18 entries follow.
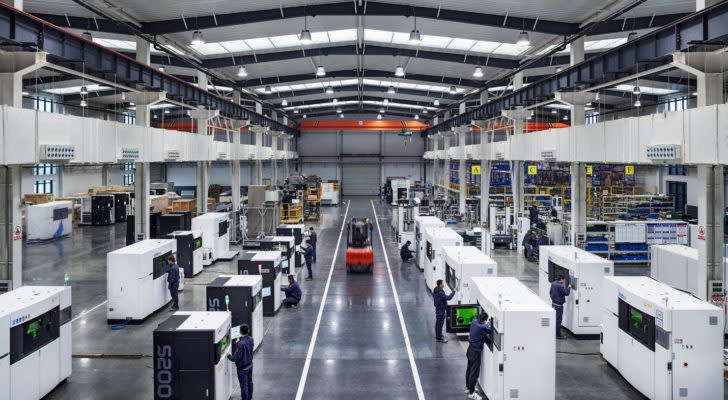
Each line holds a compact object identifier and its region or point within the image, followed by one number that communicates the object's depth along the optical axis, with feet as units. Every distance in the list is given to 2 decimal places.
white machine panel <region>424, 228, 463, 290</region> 52.60
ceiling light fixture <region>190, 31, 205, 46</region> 51.63
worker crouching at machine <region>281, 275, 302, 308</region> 48.83
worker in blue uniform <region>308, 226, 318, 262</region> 68.00
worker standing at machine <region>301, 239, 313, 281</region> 61.41
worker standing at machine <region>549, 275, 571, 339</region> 38.78
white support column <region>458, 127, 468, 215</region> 106.25
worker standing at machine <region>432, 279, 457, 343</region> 39.65
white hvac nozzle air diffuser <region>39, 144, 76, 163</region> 34.01
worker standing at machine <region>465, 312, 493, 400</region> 29.53
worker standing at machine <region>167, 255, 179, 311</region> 48.19
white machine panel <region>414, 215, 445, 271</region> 64.39
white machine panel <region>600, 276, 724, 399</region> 27.73
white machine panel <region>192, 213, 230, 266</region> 68.18
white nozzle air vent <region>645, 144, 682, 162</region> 33.60
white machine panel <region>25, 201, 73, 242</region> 87.71
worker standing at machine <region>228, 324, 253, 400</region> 28.22
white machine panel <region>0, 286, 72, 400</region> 26.73
